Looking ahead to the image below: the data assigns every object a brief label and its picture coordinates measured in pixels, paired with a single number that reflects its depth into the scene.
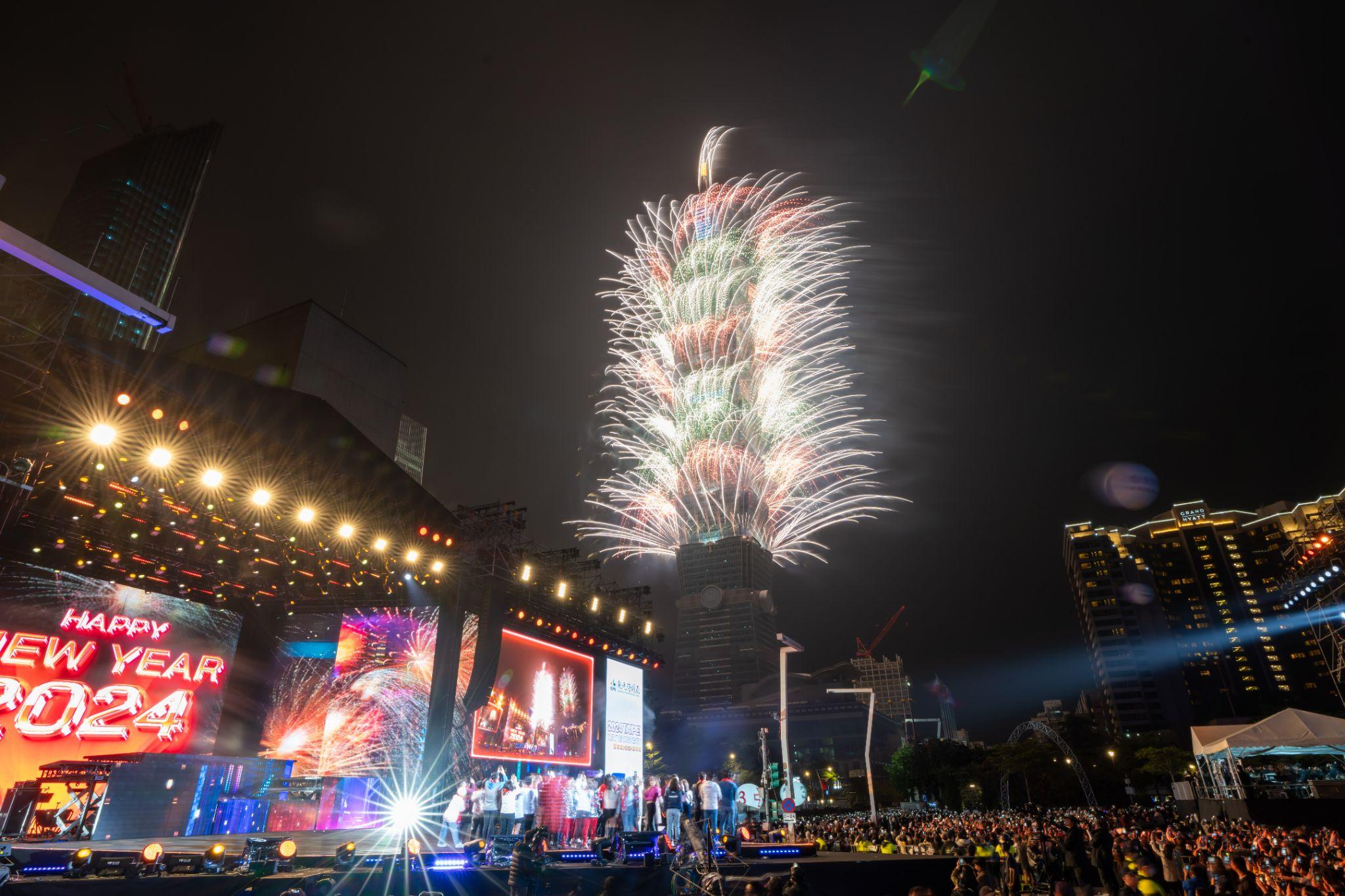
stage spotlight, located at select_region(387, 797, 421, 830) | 18.47
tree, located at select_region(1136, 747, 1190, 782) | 59.56
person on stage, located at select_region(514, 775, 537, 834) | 16.12
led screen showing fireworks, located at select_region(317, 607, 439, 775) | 22.33
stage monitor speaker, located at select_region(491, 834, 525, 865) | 12.69
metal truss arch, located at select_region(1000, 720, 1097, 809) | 63.31
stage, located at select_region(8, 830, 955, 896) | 9.74
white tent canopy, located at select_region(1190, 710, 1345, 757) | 19.66
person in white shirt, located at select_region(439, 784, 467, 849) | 15.69
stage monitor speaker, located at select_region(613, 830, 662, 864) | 13.37
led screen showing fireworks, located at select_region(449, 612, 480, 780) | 19.36
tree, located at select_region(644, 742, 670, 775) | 56.82
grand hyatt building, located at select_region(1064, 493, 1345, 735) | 134.88
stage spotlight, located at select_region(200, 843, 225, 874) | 10.89
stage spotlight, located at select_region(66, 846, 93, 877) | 10.05
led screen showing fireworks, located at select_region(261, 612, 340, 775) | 22.98
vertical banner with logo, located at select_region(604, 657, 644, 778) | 30.98
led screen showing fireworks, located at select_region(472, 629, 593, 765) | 24.59
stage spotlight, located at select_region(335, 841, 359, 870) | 10.76
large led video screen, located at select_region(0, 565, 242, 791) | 18.28
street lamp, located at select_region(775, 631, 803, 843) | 15.69
